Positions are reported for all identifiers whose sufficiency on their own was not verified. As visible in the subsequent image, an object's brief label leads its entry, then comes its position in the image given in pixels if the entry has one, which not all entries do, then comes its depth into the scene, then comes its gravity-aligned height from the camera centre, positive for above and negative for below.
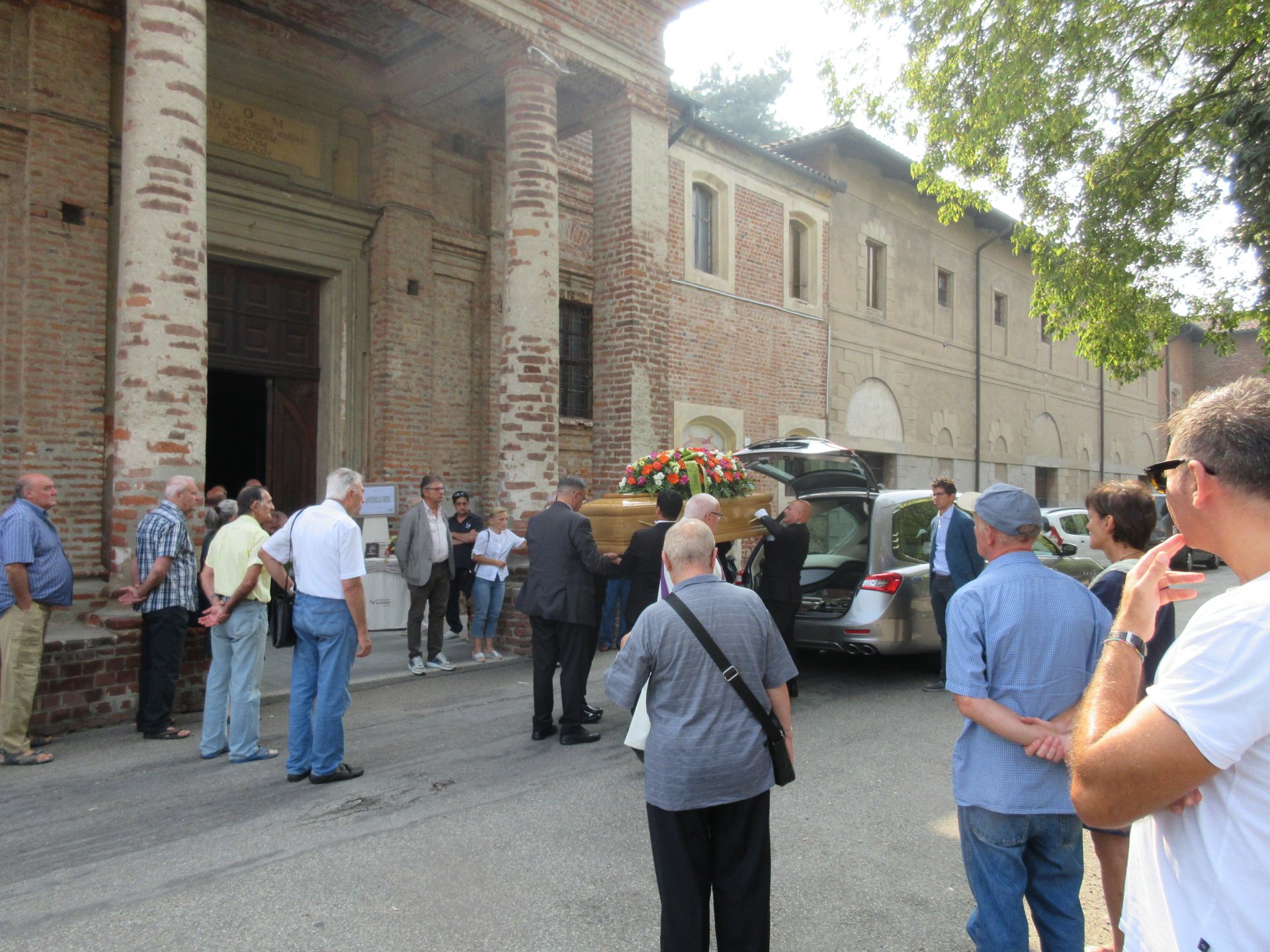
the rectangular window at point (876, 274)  20.12 +5.29
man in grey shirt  2.97 -0.88
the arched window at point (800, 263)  18.12 +4.97
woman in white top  9.34 -0.83
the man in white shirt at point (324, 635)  5.43 -0.82
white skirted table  9.89 -1.06
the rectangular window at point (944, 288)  22.59 +5.61
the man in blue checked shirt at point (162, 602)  6.38 -0.72
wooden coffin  7.20 -0.10
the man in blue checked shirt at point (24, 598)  5.68 -0.63
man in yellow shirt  5.94 -0.88
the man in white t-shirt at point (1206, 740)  1.33 -0.37
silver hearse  7.77 -0.47
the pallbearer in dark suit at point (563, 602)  6.39 -0.71
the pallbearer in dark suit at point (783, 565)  6.97 -0.46
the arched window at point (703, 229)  15.75 +4.94
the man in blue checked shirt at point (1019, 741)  2.71 -0.72
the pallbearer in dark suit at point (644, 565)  6.30 -0.42
